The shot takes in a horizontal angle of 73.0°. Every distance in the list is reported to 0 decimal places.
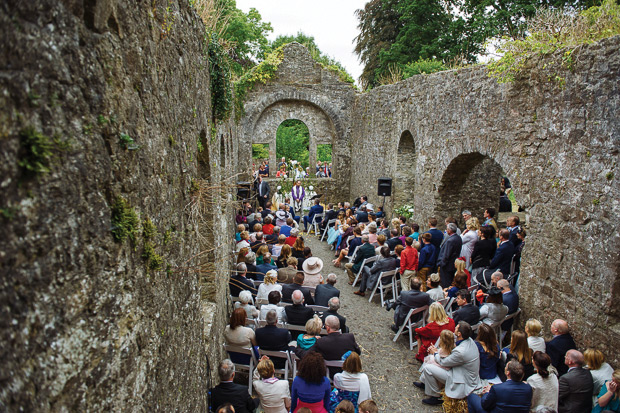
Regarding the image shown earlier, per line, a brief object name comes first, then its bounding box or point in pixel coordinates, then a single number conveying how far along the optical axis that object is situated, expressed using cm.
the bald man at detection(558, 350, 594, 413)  423
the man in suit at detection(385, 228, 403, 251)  891
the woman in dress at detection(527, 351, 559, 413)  425
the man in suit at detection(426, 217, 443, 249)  817
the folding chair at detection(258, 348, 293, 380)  523
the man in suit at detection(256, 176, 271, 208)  1448
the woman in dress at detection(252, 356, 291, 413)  440
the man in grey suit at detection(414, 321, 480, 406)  489
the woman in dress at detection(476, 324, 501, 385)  500
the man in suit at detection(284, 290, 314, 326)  577
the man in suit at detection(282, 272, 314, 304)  644
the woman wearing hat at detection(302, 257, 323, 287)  741
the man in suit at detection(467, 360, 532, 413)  411
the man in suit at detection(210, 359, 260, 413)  417
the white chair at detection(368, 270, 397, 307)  817
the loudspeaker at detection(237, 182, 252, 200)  1275
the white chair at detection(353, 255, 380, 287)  881
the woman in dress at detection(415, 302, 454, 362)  580
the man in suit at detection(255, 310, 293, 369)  519
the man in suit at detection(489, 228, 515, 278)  683
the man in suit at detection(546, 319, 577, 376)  497
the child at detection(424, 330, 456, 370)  509
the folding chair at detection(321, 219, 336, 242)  1272
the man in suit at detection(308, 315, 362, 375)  505
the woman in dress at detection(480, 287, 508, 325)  584
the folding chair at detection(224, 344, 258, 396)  527
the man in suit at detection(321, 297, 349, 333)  572
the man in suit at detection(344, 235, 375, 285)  905
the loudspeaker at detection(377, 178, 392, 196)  1223
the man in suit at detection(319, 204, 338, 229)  1286
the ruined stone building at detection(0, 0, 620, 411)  130
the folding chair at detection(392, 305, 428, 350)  654
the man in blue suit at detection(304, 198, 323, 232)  1357
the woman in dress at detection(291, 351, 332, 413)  417
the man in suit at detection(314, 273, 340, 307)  648
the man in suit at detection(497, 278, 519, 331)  613
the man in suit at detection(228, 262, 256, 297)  686
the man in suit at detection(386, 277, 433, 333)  648
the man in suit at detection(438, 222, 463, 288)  749
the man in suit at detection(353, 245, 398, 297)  823
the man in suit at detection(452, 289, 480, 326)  575
